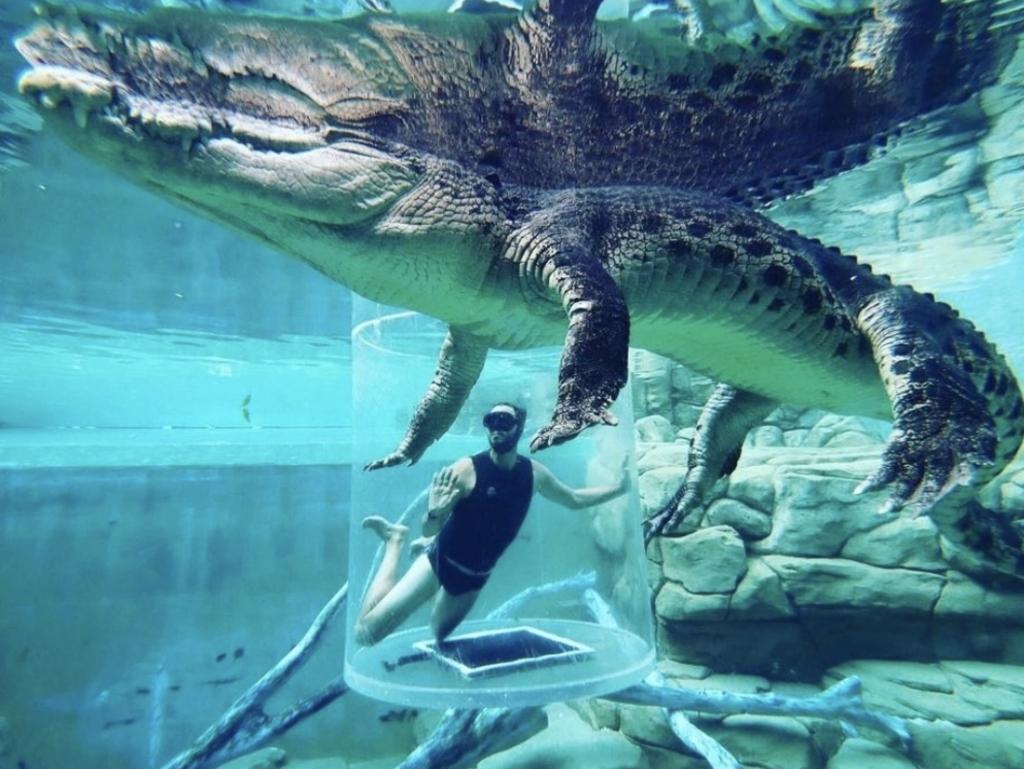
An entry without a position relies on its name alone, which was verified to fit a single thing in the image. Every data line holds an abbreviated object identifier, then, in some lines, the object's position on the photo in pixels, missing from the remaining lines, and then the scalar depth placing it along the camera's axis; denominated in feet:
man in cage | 13.53
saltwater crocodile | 6.14
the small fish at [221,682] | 31.50
